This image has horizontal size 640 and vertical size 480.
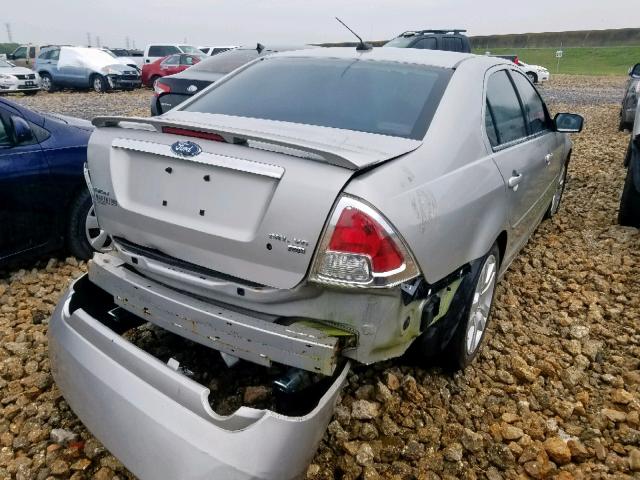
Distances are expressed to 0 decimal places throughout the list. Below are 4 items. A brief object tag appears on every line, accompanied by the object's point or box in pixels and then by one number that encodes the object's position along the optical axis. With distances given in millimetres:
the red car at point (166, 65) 18922
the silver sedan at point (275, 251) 1715
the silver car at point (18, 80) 16000
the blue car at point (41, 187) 3395
